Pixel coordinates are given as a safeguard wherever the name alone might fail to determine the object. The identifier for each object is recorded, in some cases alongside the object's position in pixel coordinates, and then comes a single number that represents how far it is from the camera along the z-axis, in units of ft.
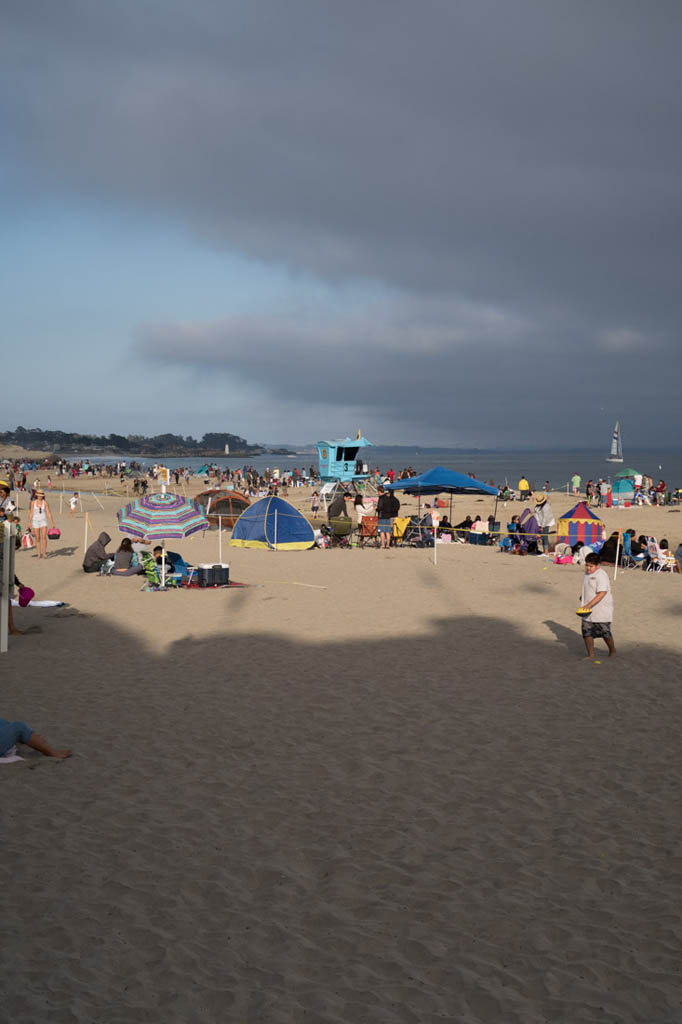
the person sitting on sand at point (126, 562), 54.76
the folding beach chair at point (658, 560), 61.46
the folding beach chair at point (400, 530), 77.71
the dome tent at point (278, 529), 73.46
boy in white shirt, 32.24
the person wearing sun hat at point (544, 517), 72.95
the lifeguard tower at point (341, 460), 128.16
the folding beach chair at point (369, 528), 77.30
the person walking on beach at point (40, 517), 62.90
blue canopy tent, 75.10
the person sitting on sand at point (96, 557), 56.65
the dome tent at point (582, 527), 66.90
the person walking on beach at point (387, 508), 81.73
